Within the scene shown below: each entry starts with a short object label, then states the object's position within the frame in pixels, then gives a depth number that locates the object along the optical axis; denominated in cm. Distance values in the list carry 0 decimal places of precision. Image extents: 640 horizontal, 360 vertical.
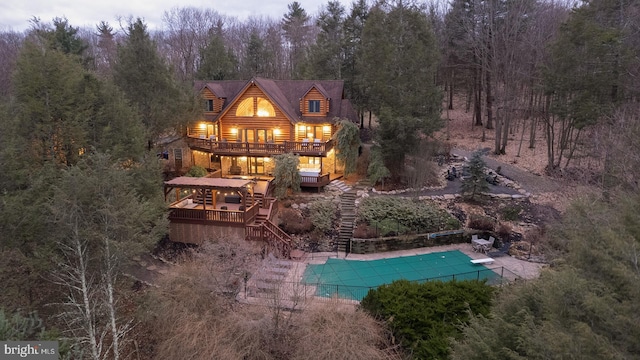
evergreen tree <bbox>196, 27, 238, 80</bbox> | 3806
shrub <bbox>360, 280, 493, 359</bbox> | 1157
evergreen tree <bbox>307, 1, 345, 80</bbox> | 3616
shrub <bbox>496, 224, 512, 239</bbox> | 2055
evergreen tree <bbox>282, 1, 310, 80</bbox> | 5256
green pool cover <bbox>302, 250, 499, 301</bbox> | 1537
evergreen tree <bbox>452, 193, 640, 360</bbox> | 521
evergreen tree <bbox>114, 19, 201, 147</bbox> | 2331
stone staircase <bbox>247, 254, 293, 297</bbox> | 1431
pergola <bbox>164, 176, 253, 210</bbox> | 1919
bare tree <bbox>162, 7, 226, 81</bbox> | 5284
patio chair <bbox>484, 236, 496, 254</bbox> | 1908
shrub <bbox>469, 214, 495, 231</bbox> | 2084
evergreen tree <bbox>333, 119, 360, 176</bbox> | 2658
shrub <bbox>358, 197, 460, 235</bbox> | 2083
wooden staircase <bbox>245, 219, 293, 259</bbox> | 1872
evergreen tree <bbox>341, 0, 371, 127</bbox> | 3575
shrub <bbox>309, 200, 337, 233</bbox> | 2117
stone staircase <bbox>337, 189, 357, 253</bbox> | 1988
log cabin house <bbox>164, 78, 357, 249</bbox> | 2675
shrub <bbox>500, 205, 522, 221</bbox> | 2230
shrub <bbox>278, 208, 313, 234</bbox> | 2100
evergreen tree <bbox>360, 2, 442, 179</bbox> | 2636
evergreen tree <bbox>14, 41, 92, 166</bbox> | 1445
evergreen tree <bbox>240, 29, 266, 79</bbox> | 4312
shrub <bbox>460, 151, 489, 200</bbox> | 2378
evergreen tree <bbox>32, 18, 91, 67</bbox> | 2848
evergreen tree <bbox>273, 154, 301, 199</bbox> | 2367
